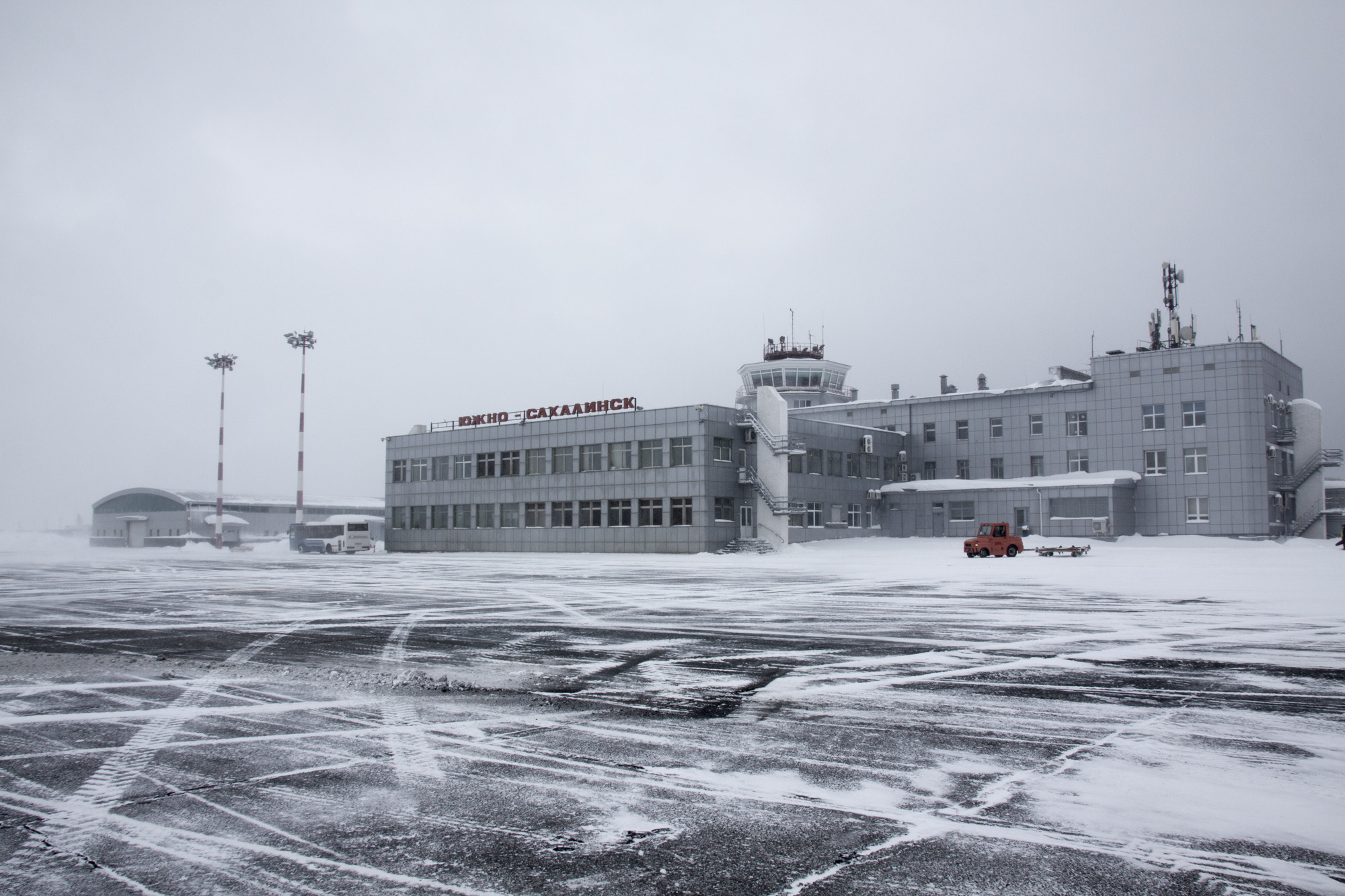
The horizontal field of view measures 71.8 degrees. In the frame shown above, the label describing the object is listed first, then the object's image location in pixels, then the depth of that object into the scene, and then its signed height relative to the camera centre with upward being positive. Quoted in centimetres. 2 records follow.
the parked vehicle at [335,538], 7162 -142
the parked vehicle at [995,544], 4766 -136
